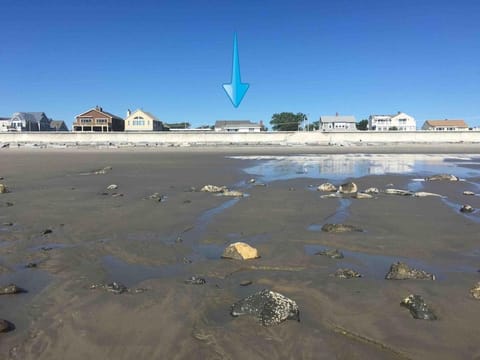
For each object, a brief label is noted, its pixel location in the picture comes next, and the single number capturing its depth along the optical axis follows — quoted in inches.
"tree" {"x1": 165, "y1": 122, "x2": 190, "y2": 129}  5344.5
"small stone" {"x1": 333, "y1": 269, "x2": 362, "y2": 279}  202.2
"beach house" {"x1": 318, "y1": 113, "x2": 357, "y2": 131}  4345.5
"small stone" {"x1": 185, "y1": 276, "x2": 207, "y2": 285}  194.4
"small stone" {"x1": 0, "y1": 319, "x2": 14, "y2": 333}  144.1
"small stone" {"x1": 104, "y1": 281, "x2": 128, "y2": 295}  182.9
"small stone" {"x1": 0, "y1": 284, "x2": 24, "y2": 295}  179.2
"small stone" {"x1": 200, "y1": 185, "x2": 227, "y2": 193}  508.1
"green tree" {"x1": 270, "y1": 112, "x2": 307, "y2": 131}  4699.8
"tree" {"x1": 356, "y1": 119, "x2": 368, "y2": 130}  4992.6
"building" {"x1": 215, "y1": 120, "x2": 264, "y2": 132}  4185.5
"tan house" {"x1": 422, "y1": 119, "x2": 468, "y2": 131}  4606.3
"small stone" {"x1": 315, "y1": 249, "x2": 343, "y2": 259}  236.4
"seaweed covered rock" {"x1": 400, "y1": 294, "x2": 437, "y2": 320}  155.9
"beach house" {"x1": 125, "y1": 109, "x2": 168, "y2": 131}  3890.3
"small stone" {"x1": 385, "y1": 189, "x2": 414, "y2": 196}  477.8
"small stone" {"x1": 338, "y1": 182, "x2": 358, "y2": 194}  484.8
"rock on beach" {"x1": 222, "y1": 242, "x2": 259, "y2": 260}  234.3
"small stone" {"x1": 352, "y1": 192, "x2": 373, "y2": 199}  450.0
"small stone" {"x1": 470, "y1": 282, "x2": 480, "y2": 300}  174.2
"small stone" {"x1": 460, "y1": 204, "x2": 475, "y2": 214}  367.9
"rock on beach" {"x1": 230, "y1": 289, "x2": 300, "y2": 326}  151.8
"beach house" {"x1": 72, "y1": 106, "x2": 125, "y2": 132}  3666.3
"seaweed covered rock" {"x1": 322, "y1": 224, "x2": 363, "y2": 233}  297.9
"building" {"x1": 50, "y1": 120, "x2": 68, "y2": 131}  5110.2
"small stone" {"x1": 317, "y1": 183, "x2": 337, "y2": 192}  510.6
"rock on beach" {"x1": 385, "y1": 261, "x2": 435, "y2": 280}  198.2
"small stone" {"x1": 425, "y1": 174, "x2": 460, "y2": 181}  623.2
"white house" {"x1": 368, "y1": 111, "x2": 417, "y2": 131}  4707.2
